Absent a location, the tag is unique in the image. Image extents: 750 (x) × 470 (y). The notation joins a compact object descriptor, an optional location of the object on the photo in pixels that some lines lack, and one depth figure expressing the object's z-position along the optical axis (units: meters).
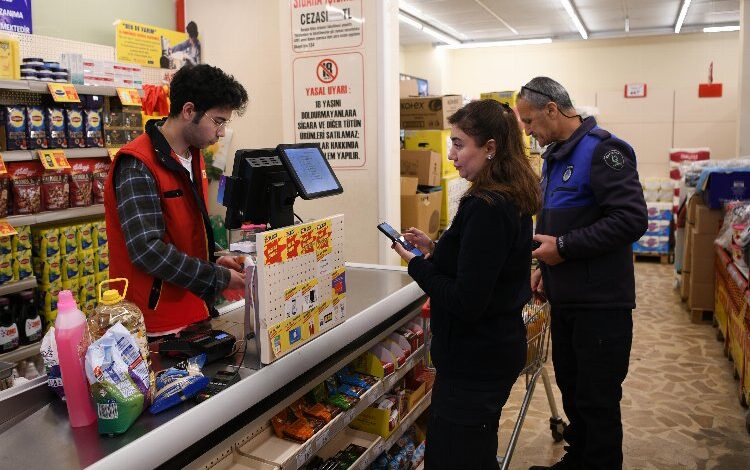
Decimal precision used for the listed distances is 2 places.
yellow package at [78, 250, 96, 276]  4.09
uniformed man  2.55
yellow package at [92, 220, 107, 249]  4.20
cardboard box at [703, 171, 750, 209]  5.37
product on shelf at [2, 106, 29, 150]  3.66
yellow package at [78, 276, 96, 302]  4.11
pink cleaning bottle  1.40
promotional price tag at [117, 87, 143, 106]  4.20
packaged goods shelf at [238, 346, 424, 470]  1.88
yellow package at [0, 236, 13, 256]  3.65
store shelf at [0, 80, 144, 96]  3.58
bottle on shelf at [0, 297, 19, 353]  3.66
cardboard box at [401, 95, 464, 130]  4.86
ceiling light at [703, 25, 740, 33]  10.91
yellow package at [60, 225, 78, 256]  3.99
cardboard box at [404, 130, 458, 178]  4.82
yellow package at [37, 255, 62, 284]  3.92
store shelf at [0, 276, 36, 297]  3.63
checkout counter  1.33
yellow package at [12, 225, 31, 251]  3.72
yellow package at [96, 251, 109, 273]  4.21
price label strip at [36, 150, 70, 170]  3.75
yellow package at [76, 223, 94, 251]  4.09
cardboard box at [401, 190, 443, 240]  4.37
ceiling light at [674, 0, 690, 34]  9.01
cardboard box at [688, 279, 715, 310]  5.77
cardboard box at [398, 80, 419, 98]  6.45
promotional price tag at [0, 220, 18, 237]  3.48
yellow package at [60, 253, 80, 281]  4.02
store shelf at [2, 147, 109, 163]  3.63
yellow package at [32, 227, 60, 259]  3.90
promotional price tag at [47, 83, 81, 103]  3.74
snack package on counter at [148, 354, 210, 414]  1.49
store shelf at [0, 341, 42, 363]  3.62
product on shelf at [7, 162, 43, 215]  3.73
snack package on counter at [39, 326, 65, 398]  1.53
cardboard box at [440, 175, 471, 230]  4.82
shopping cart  2.92
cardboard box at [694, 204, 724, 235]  5.60
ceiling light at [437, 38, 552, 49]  12.25
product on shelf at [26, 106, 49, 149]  3.77
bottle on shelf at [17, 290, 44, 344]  3.78
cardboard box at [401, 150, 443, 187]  4.56
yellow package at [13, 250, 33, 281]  3.72
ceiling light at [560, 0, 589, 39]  9.11
